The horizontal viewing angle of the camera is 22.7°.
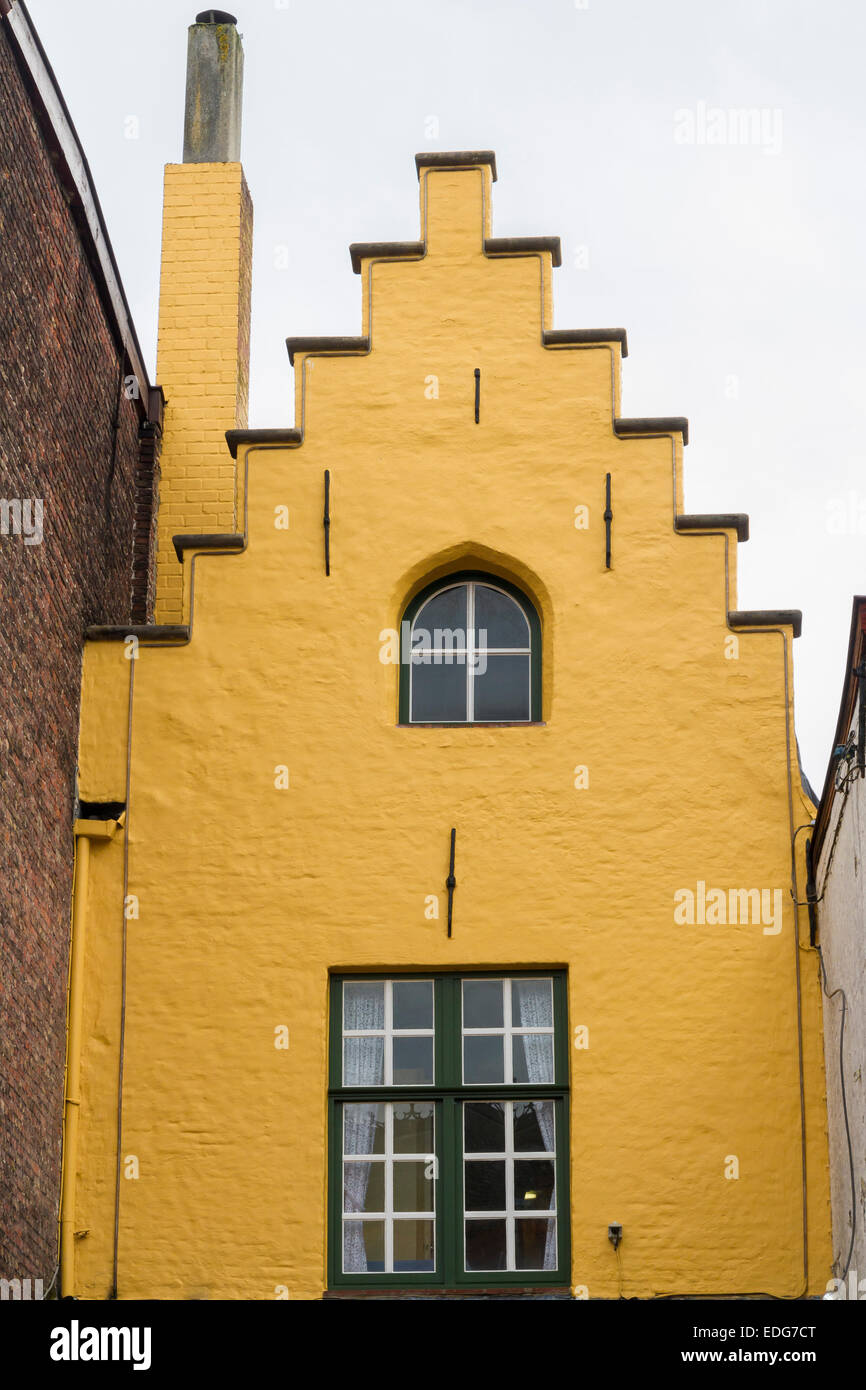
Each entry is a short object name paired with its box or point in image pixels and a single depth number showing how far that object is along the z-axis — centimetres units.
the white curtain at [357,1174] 1266
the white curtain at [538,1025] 1295
